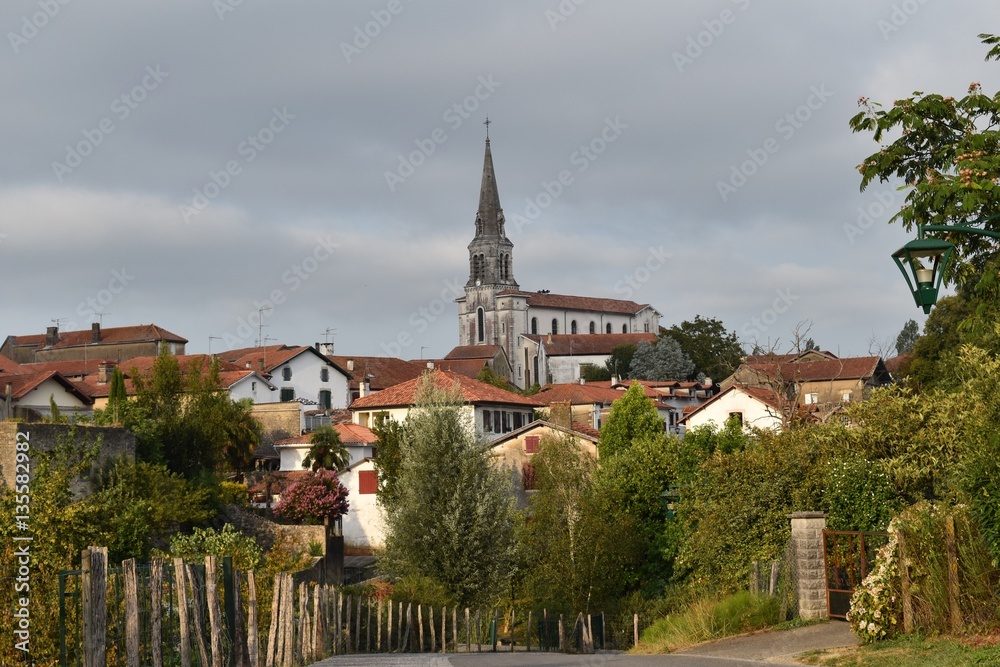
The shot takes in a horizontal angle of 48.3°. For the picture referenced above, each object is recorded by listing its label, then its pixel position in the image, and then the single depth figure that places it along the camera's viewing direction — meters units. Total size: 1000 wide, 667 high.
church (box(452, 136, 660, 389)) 153.12
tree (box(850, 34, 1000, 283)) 15.05
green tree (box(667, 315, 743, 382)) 119.94
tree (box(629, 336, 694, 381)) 118.44
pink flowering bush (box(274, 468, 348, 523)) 45.75
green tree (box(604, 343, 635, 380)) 131.62
